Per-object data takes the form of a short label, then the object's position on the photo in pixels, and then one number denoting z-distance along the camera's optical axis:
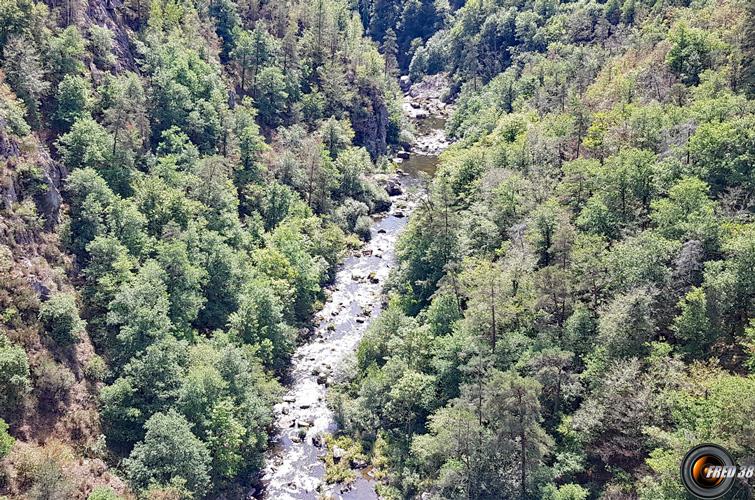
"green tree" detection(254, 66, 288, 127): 112.94
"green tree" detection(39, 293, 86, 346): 53.91
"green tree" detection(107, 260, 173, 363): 57.59
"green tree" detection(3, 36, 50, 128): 68.12
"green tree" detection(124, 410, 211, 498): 48.97
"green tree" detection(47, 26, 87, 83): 75.00
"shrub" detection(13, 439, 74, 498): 43.50
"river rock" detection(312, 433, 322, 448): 62.09
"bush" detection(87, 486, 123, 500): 44.03
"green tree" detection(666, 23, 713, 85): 86.07
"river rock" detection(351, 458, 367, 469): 59.12
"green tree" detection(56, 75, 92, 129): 71.94
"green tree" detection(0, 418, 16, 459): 43.31
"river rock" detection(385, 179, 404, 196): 123.44
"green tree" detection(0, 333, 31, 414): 46.72
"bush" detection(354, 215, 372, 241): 105.75
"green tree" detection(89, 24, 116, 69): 83.75
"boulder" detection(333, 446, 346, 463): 60.03
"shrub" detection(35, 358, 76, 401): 51.19
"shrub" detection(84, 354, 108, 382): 55.94
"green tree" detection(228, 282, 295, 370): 68.25
